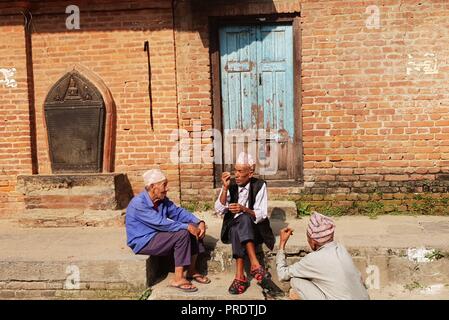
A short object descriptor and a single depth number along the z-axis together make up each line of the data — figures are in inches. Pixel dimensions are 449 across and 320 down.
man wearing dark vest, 180.2
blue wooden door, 261.9
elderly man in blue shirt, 182.1
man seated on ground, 125.2
